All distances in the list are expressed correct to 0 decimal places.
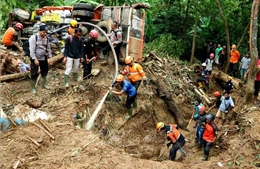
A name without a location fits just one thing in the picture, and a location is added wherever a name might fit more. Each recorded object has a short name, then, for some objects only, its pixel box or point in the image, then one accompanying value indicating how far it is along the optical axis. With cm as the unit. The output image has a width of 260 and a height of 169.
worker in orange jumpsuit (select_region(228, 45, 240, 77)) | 1466
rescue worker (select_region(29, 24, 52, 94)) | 735
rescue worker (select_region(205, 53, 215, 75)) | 1423
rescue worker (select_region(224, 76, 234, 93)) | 1249
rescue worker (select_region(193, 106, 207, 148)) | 918
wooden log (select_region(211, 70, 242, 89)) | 1407
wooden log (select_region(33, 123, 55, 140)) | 648
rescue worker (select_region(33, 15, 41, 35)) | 1000
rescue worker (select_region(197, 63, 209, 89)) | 1450
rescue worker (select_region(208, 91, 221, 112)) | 1129
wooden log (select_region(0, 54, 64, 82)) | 815
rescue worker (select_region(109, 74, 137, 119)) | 823
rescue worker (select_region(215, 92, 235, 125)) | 1014
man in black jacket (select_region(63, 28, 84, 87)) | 800
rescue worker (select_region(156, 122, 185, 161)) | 830
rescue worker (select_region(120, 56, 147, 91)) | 875
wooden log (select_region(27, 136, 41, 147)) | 616
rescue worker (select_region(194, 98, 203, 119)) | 1025
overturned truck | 1027
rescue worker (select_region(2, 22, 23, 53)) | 1016
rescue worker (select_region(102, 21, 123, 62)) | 970
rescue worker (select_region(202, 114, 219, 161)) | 853
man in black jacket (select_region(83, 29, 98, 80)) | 887
